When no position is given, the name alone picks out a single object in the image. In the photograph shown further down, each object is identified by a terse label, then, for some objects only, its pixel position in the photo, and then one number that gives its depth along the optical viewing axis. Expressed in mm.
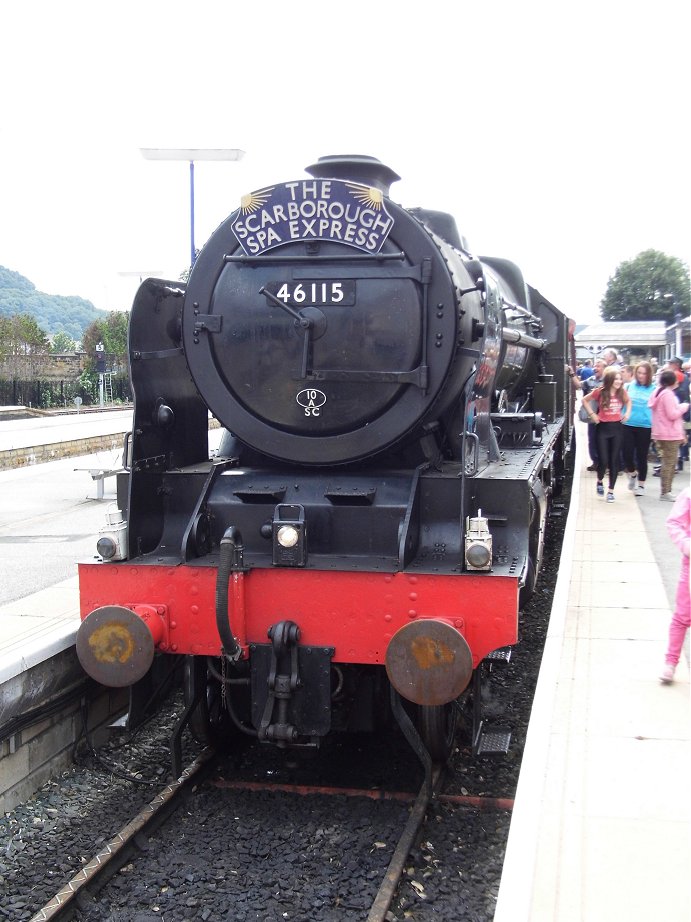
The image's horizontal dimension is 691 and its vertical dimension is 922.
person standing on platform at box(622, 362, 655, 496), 10461
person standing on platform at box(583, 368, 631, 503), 9594
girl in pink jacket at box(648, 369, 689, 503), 9664
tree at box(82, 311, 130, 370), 42016
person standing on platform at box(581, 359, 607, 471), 10530
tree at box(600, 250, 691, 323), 65062
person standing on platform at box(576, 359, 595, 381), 17594
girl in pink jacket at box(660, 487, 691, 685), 4234
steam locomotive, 3869
